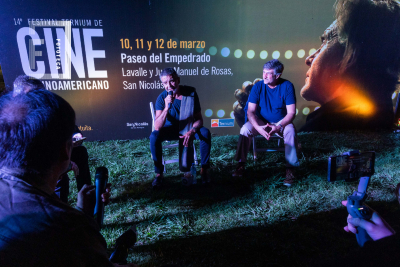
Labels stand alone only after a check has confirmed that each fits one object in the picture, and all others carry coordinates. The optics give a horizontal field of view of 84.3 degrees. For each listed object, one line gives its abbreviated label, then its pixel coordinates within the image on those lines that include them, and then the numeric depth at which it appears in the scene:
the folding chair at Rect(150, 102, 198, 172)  3.35
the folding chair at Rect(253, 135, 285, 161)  3.53
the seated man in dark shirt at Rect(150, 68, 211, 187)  2.96
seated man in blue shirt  3.01
